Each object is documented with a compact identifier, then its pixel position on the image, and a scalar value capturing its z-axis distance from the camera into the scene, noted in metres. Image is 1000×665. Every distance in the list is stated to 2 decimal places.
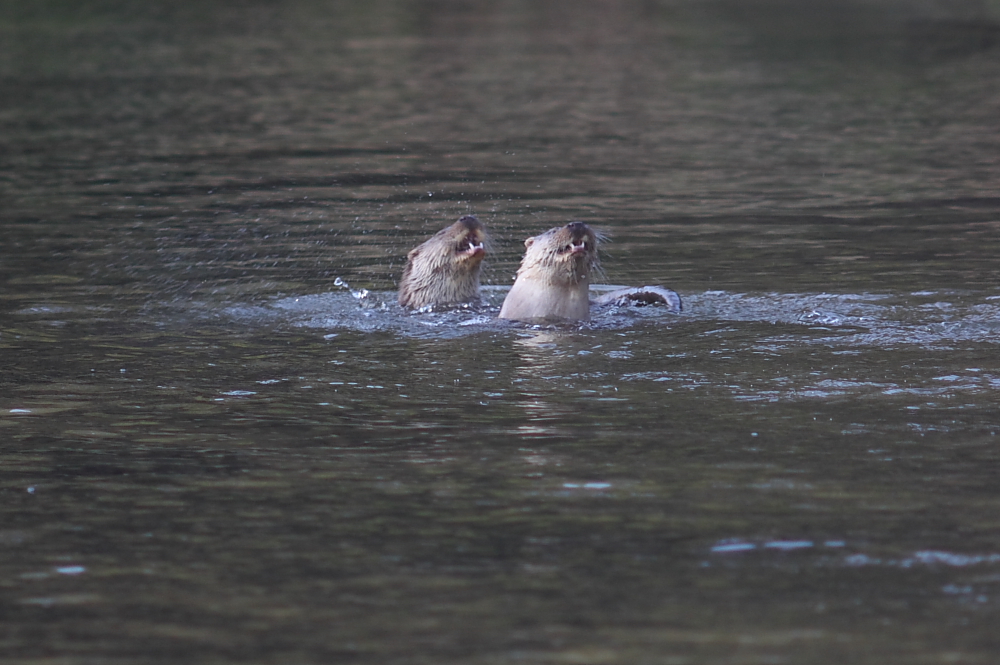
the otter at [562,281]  19.37
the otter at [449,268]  21.44
